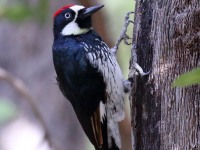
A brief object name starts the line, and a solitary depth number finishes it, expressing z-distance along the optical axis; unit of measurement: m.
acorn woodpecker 7.17
